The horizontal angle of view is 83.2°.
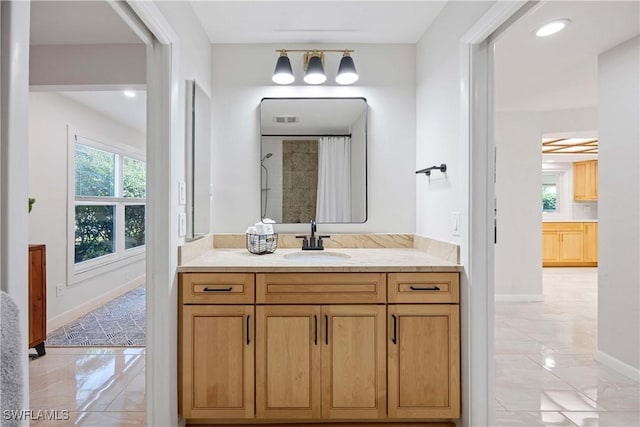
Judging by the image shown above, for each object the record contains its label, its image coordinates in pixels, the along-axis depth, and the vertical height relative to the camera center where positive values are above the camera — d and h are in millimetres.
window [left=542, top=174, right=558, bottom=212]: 7582 +434
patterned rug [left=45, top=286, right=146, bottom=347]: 3066 -1102
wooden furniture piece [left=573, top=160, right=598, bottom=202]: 7059 +659
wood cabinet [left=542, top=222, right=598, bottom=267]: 6875 -544
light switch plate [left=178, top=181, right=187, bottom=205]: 1850 +101
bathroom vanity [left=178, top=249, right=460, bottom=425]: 1814 -650
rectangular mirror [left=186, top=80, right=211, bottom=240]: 2000 +302
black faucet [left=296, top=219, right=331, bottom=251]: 2418 -199
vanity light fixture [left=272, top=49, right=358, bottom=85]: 2342 +928
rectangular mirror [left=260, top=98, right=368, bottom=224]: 2535 +372
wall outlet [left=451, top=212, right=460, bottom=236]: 1877 -53
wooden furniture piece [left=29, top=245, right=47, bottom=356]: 2648 -657
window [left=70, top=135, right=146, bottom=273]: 4090 +110
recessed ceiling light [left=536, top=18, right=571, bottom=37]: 2278 +1218
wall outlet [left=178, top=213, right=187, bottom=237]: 1862 -65
